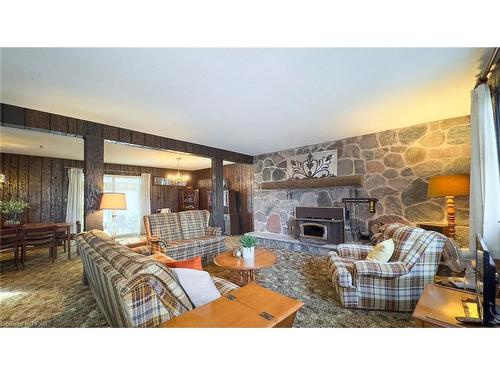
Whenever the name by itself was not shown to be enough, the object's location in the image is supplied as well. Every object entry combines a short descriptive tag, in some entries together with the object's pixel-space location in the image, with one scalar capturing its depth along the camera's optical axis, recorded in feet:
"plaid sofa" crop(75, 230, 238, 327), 3.21
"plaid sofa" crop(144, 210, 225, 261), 10.67
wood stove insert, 12.82
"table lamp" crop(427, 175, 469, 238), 8.34
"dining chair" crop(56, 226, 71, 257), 12.98
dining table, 12.24
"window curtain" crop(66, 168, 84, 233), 18.13
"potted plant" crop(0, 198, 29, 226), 12.62
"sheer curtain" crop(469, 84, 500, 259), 5.28
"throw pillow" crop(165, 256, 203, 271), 5.08
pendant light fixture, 20.17
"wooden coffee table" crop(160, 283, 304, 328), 3.19
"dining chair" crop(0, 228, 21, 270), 10.37
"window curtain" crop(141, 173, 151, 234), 22.53
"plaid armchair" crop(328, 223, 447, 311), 6.28
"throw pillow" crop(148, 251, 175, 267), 7.92
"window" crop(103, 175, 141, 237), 21.05
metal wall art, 13.73
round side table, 7.27
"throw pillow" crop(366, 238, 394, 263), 6.95
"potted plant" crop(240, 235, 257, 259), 8.14
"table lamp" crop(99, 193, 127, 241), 9.35
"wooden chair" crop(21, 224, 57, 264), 11.00
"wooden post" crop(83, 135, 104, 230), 9.31
